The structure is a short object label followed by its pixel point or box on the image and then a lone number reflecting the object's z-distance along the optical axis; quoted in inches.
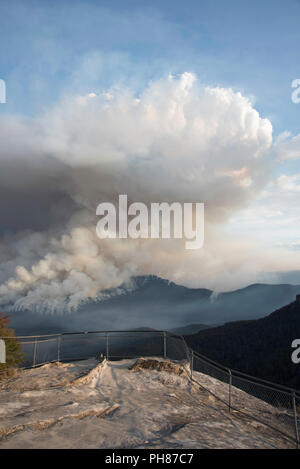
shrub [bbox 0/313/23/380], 807.1
